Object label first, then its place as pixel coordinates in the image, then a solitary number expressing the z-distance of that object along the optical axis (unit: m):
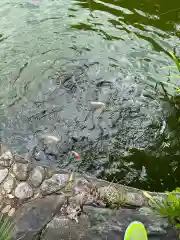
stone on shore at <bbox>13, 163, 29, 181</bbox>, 2.50
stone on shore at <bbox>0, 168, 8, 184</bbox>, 2.48
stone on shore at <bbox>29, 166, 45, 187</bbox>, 2.47
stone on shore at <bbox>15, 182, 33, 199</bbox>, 2.37
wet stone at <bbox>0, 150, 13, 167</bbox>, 2.60
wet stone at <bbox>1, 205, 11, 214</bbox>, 2.27
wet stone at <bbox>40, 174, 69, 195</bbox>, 2.42
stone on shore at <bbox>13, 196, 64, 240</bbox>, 2.13
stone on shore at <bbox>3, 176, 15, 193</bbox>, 2.41
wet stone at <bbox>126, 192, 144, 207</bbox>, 2.36
